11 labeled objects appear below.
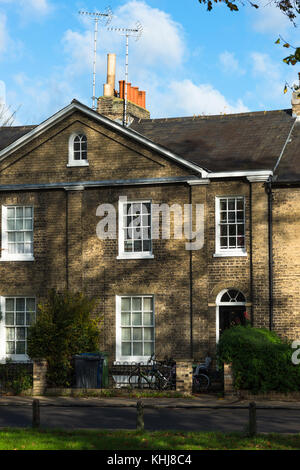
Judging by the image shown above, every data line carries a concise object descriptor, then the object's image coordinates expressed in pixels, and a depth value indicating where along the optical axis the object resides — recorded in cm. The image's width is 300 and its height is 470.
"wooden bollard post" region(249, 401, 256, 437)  1485
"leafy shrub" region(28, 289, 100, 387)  2586
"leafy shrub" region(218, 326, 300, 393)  2289
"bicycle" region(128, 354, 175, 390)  2519
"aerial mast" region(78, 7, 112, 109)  3287
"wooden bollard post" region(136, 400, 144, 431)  1558
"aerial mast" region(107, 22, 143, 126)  3270
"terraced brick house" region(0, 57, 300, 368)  2648
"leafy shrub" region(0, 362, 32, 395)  2589
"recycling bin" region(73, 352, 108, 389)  2553
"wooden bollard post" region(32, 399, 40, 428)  1627
